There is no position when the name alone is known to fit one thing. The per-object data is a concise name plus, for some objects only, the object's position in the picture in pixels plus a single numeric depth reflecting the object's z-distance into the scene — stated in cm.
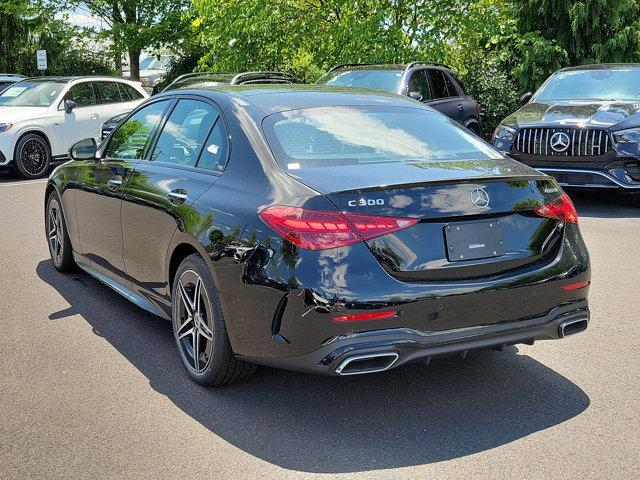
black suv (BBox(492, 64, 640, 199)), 975
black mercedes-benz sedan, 371
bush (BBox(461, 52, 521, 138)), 1884
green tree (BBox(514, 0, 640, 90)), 1900
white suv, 1420
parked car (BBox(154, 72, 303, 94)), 1487
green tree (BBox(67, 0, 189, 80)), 3459
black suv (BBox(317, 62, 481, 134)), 1311
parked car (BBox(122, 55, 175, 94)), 3647
